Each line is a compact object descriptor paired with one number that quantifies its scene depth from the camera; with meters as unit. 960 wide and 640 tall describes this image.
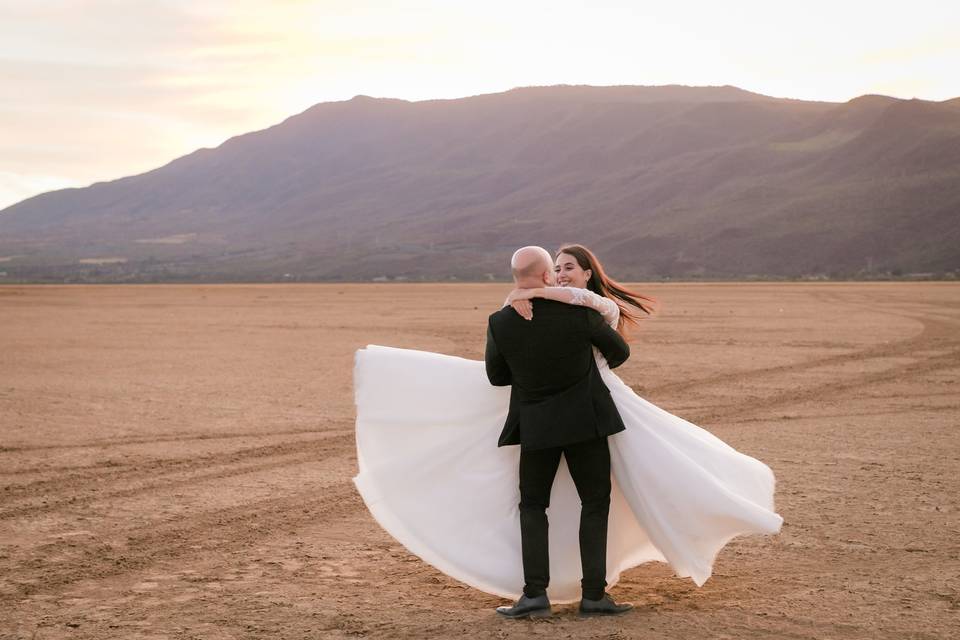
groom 5.36
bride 5.60
